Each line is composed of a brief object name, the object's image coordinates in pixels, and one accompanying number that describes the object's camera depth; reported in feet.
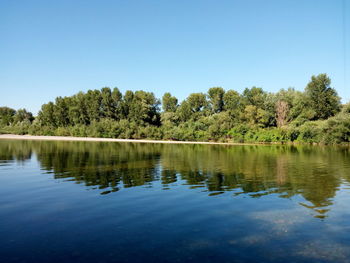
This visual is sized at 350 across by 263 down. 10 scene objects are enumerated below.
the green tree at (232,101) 376.29
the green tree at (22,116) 538.06
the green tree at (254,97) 357.82
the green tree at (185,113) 407.85
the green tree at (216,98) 420.36
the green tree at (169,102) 466.70
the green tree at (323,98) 325.62
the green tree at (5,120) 540.52
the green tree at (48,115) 447.83
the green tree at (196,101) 424.87
